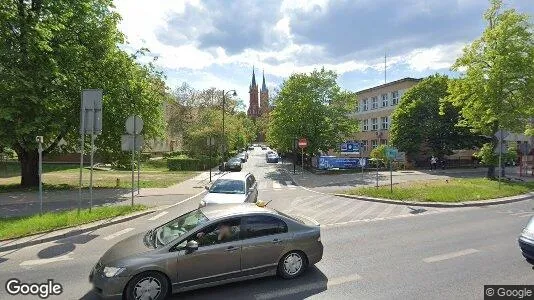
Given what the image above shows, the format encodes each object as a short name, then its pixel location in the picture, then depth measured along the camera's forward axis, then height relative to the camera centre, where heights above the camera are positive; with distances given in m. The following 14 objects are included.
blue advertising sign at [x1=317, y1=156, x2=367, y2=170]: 34.11 -0.75
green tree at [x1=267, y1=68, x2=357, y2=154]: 35.56 +4.30
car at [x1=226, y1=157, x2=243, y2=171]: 37.17 -1.02
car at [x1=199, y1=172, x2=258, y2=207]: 12.48 -1.29
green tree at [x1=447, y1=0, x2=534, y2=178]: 22.94 +5.21
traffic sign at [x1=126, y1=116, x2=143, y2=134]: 13.60 +1.15
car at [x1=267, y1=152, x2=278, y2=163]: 53.19 -0.44
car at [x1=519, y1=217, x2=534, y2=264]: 6.86 -1.65
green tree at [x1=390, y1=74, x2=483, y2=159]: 36.25 +2.91
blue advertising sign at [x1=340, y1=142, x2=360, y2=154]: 25.45 +0.55
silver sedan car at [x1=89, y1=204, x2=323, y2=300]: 5.57 -1.62
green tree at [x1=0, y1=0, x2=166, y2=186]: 16.70 +4.01
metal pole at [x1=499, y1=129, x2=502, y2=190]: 18.86 +0.69
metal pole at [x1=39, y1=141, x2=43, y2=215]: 11.16 -0.23
